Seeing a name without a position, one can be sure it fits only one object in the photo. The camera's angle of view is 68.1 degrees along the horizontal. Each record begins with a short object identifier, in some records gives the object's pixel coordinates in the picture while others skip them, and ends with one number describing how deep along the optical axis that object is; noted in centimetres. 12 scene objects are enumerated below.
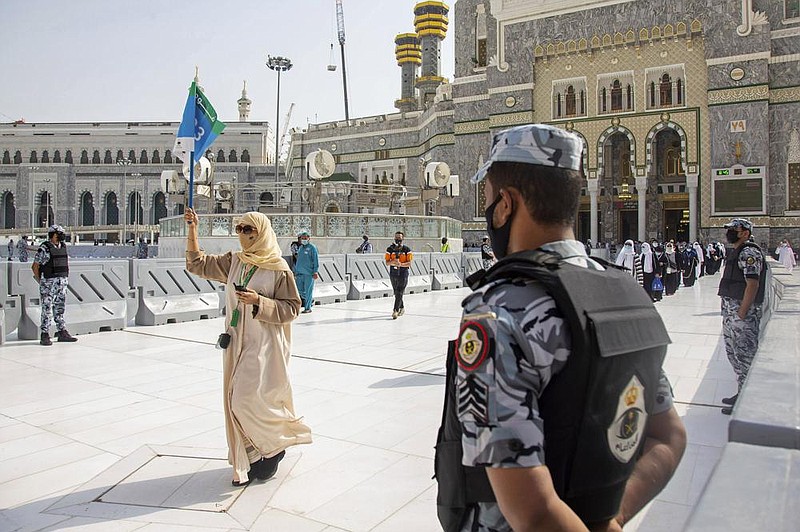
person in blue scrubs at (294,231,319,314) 1112
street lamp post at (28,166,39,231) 5606
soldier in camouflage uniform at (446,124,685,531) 112
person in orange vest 1076
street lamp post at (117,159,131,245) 5489
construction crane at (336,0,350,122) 6656
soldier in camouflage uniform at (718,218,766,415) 495
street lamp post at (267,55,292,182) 4779
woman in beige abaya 332
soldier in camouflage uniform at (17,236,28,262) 2337
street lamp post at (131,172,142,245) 5650
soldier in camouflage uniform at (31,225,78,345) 770
